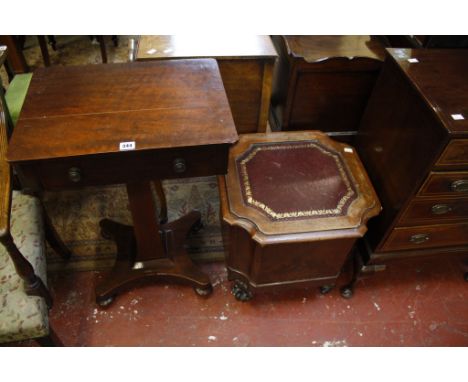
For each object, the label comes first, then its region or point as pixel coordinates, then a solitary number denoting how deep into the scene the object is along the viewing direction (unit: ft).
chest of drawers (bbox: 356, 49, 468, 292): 3.91
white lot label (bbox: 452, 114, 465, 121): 3.74
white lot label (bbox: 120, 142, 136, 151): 3.26
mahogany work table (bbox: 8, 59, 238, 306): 3.28
